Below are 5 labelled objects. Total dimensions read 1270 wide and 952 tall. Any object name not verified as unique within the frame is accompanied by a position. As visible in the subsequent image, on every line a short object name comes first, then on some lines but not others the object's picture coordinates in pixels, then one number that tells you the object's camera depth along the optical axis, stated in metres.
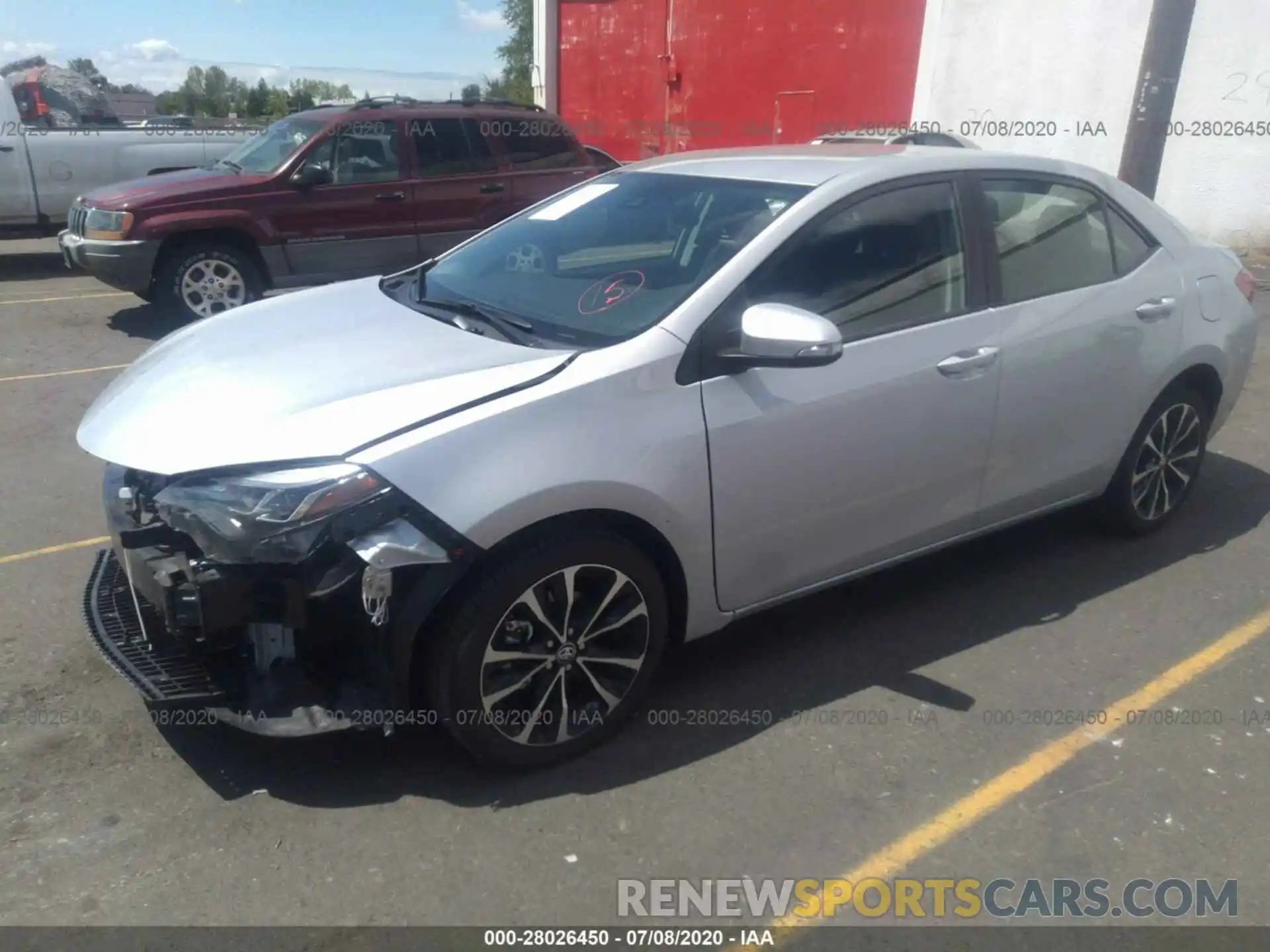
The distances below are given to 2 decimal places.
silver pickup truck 11.65
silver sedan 2.76
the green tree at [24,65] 16.84
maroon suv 8.66
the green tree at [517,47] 53.97
